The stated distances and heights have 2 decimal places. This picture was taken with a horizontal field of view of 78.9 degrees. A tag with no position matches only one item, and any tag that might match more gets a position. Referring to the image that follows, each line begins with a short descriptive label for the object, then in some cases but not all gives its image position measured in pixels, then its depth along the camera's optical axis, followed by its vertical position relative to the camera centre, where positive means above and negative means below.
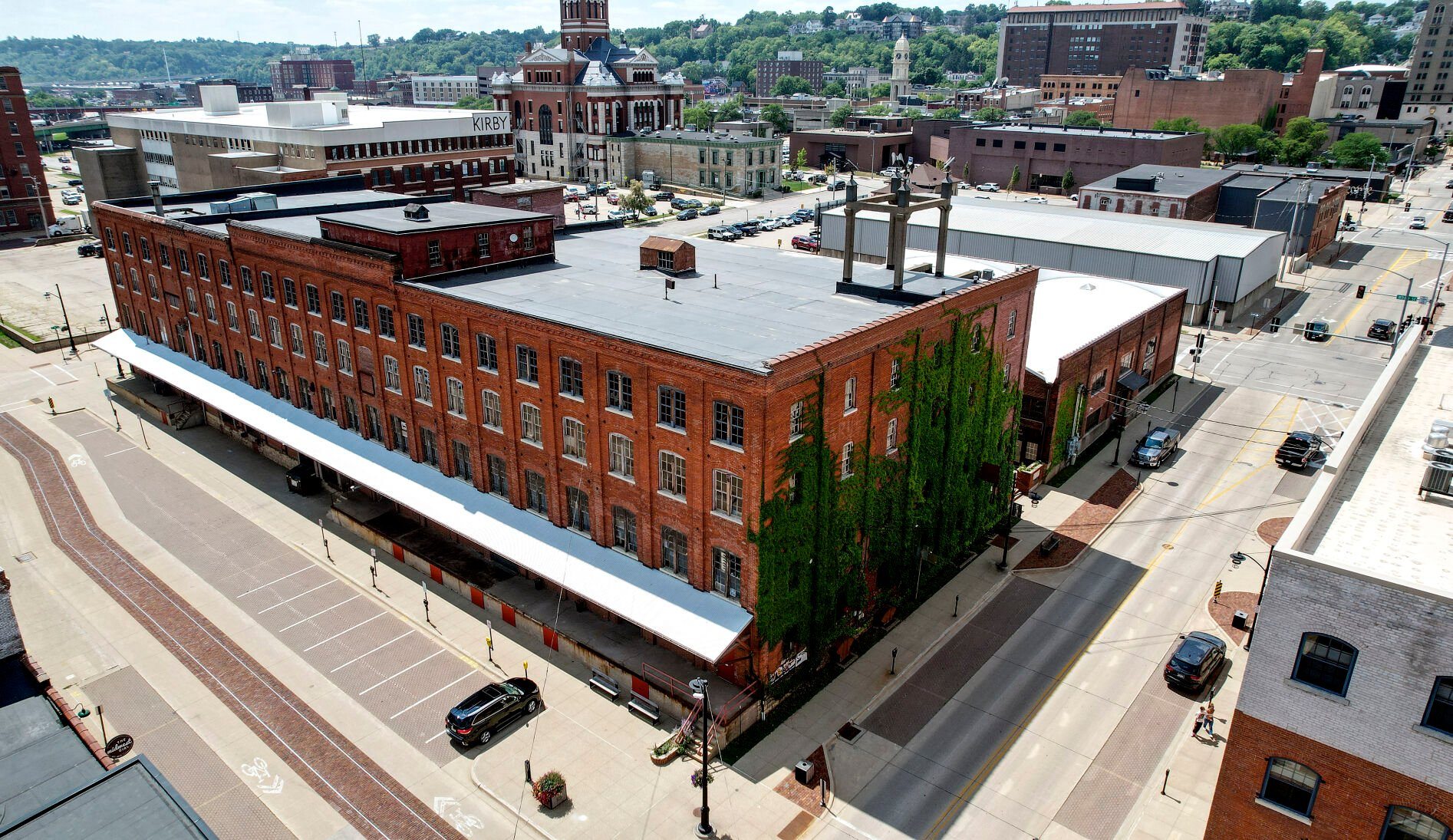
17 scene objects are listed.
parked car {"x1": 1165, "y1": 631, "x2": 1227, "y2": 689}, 35.03 -21.58
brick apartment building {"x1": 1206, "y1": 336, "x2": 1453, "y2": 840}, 20.70 -13.80
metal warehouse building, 80.00 -14.34
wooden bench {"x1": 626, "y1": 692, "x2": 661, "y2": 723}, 33.72 -22.35
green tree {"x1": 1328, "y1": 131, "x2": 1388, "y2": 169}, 160.75 -11.01
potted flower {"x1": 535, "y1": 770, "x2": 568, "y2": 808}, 29.61 -22.10
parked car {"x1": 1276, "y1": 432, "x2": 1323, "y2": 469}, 54.44 -21.03
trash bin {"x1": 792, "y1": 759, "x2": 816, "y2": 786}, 30.69 -22.32
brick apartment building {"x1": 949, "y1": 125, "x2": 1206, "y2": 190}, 142.75 -10.21
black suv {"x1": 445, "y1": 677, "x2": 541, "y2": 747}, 32.41 -21.85
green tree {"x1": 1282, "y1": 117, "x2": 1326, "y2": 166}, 161.62 -9.47
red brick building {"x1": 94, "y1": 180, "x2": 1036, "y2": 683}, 32.94 -12.05
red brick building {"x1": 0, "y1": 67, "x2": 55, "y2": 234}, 117.44 -10.43
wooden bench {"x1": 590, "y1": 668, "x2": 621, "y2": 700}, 35.06 -22.35
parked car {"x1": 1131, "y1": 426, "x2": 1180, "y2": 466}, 55.00 -21.28
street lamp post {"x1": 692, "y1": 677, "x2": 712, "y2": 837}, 28.23 -21.67
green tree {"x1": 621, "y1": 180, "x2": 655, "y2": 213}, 131.75 -15.77
